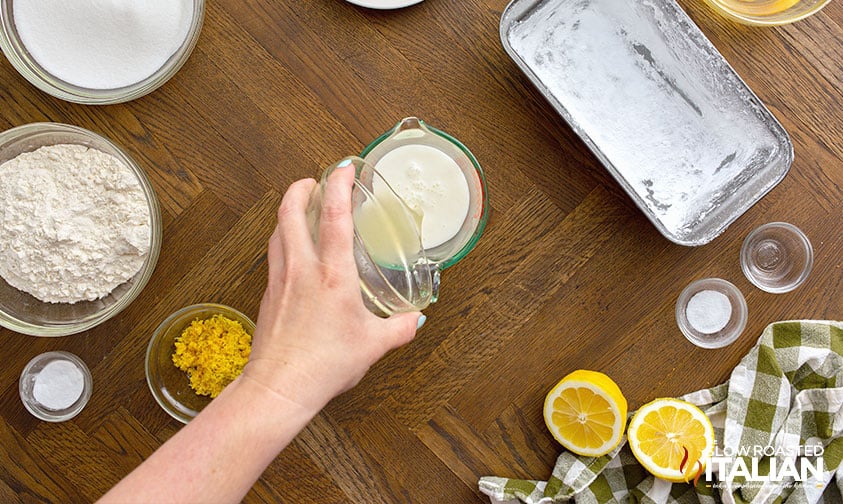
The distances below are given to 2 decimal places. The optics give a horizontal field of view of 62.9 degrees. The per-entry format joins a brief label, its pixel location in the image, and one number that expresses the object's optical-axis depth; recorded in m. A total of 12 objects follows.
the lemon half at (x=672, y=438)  1.15
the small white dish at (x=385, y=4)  1.12
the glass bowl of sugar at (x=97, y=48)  1.07
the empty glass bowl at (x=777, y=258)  1.19
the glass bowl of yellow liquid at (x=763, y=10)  1.11
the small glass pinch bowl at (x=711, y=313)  1.20
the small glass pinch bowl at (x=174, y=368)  1.13
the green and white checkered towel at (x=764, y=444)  1.17
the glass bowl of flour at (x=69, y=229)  1.02
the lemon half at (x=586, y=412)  1.14
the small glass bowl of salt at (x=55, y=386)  1.15
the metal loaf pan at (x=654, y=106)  1.14
